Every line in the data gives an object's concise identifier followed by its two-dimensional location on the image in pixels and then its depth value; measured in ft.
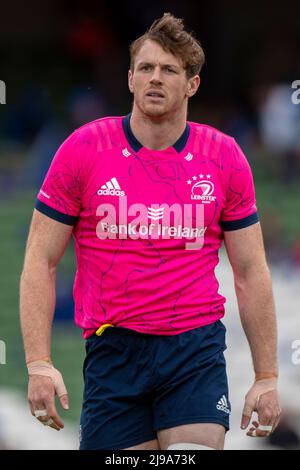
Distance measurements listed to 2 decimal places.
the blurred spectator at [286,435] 30.63
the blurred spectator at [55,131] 43.06
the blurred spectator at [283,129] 41.68
